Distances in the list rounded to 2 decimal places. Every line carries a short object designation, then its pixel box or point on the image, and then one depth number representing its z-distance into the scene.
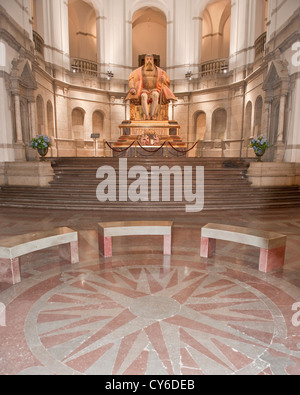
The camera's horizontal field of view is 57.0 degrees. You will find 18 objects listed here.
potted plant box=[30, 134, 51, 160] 9.32
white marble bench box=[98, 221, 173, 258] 4.03
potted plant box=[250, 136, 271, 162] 9.62
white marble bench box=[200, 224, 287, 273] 3.56
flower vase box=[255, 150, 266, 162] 9.71
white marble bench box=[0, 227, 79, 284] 3.21
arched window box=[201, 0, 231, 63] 19.98
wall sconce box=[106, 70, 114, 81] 17.81
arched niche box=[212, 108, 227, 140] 17.83
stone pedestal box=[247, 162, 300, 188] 9.05
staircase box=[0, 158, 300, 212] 7.58
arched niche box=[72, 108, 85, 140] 17.70
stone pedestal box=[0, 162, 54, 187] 8.88
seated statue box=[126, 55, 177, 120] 14.24
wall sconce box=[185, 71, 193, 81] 17.88
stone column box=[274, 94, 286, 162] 11.58
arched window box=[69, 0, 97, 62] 20.11
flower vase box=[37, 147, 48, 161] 9.41
